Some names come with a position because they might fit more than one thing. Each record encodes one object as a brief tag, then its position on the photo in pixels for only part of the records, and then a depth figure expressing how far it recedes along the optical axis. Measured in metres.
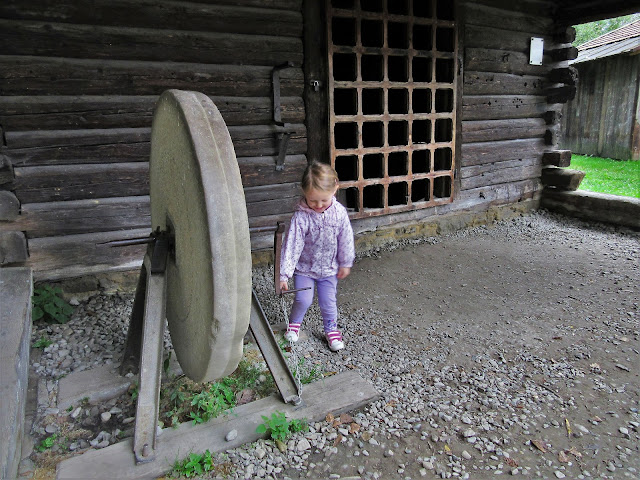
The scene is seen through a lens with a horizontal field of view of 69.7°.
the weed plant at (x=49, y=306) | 2.96
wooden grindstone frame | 1.49
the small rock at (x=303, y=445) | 1.90
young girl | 2.51
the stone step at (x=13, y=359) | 1.61
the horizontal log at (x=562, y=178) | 5.59
